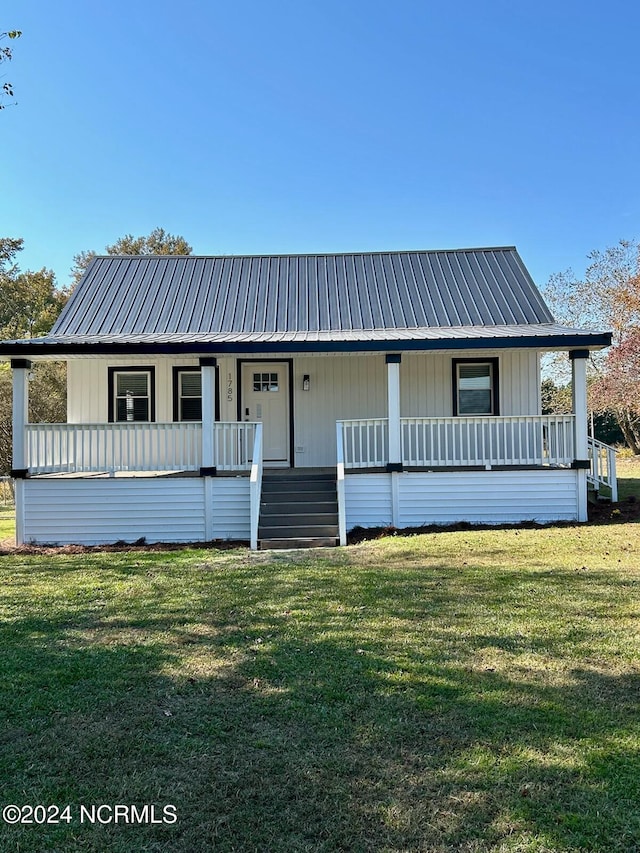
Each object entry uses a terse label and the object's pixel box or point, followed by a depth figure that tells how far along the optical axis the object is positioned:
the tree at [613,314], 24.62
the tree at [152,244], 32.44
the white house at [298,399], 9.64
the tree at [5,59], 8.27
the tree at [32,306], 27.50
